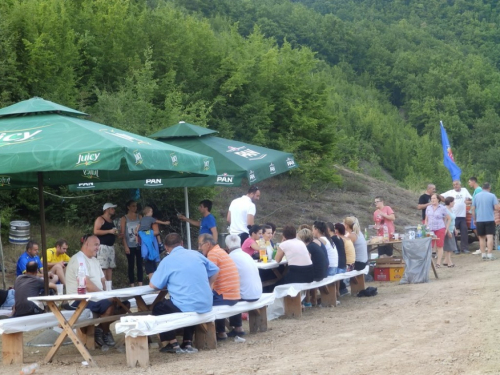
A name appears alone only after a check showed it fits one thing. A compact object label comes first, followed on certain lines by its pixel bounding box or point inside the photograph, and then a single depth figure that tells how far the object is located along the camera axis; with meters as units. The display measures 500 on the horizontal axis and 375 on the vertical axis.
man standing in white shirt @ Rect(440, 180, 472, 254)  18.48
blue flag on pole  22.38
